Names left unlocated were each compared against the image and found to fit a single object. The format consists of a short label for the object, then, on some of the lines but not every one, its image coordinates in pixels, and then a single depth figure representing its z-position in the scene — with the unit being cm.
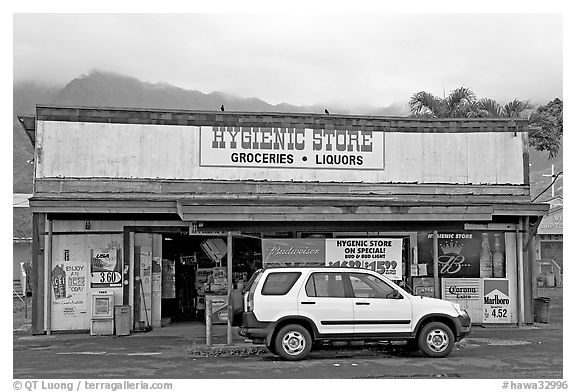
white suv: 1370
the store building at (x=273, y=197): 1781
